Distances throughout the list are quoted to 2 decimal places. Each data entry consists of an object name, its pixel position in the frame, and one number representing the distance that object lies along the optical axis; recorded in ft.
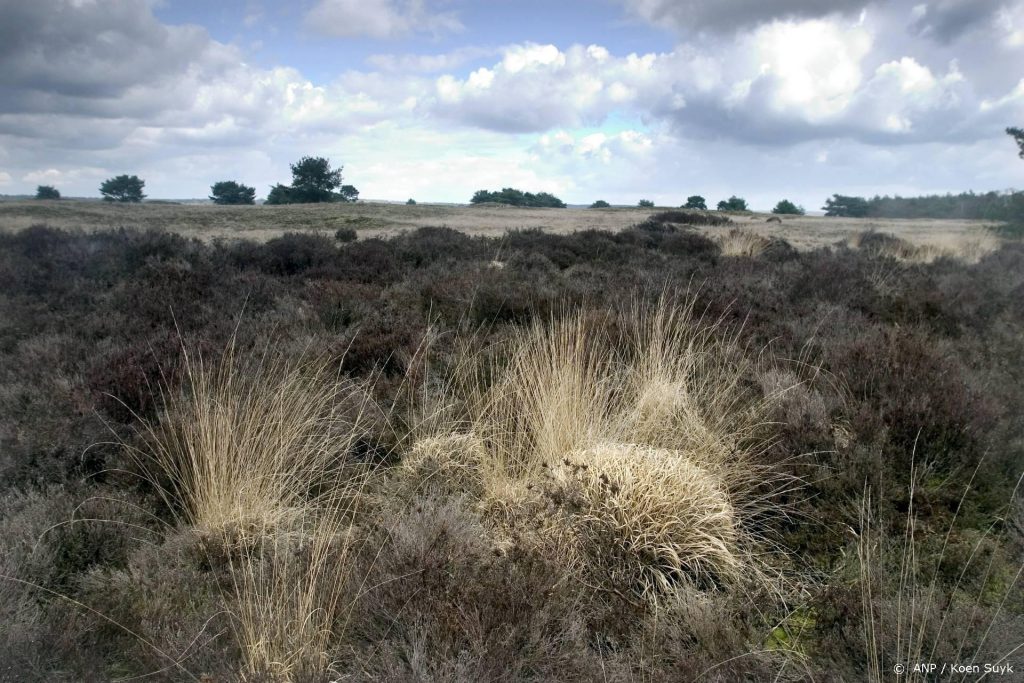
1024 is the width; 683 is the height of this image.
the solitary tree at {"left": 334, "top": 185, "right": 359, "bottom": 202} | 145.69
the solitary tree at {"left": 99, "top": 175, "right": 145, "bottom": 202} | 141.69
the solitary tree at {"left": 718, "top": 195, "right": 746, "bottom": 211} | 150.41
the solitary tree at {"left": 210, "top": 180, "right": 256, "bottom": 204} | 152.15
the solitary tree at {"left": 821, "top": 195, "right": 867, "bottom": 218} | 144.97
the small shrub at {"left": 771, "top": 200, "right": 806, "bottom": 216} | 147.88
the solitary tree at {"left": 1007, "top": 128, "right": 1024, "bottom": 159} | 57.41
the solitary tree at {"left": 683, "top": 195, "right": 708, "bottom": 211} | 155.02
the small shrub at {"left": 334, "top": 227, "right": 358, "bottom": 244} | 52.80
